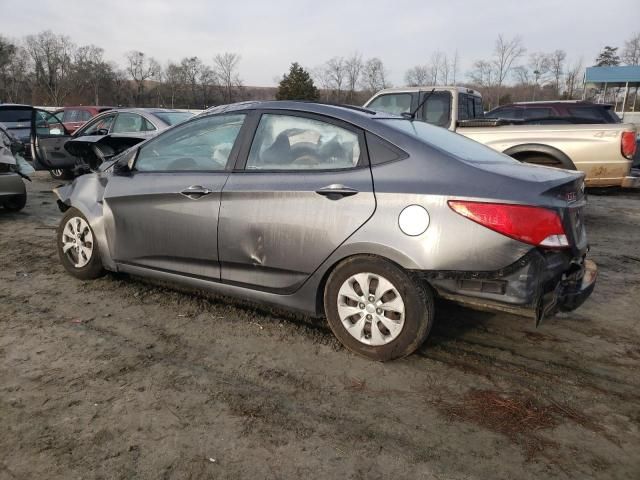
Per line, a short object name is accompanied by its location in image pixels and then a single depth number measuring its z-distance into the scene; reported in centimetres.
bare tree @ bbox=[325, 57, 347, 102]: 5428
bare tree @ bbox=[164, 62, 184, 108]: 6406
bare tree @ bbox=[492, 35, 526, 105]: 4728
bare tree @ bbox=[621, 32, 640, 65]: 5128
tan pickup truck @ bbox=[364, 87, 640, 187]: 725
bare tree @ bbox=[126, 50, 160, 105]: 6994
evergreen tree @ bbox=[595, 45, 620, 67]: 6194
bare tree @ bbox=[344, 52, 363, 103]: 5488
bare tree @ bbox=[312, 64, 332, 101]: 5058
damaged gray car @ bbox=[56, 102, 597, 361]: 274
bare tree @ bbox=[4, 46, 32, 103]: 5766
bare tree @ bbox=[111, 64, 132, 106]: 5734
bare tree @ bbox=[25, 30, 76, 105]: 5828
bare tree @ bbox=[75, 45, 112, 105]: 5963
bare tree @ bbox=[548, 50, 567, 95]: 5133
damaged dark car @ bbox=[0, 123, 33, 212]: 693
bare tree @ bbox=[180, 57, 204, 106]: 6444
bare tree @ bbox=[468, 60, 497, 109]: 4849
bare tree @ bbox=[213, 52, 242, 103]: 6252
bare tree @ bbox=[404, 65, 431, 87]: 5053
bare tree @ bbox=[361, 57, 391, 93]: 5395
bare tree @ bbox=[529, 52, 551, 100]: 5112
